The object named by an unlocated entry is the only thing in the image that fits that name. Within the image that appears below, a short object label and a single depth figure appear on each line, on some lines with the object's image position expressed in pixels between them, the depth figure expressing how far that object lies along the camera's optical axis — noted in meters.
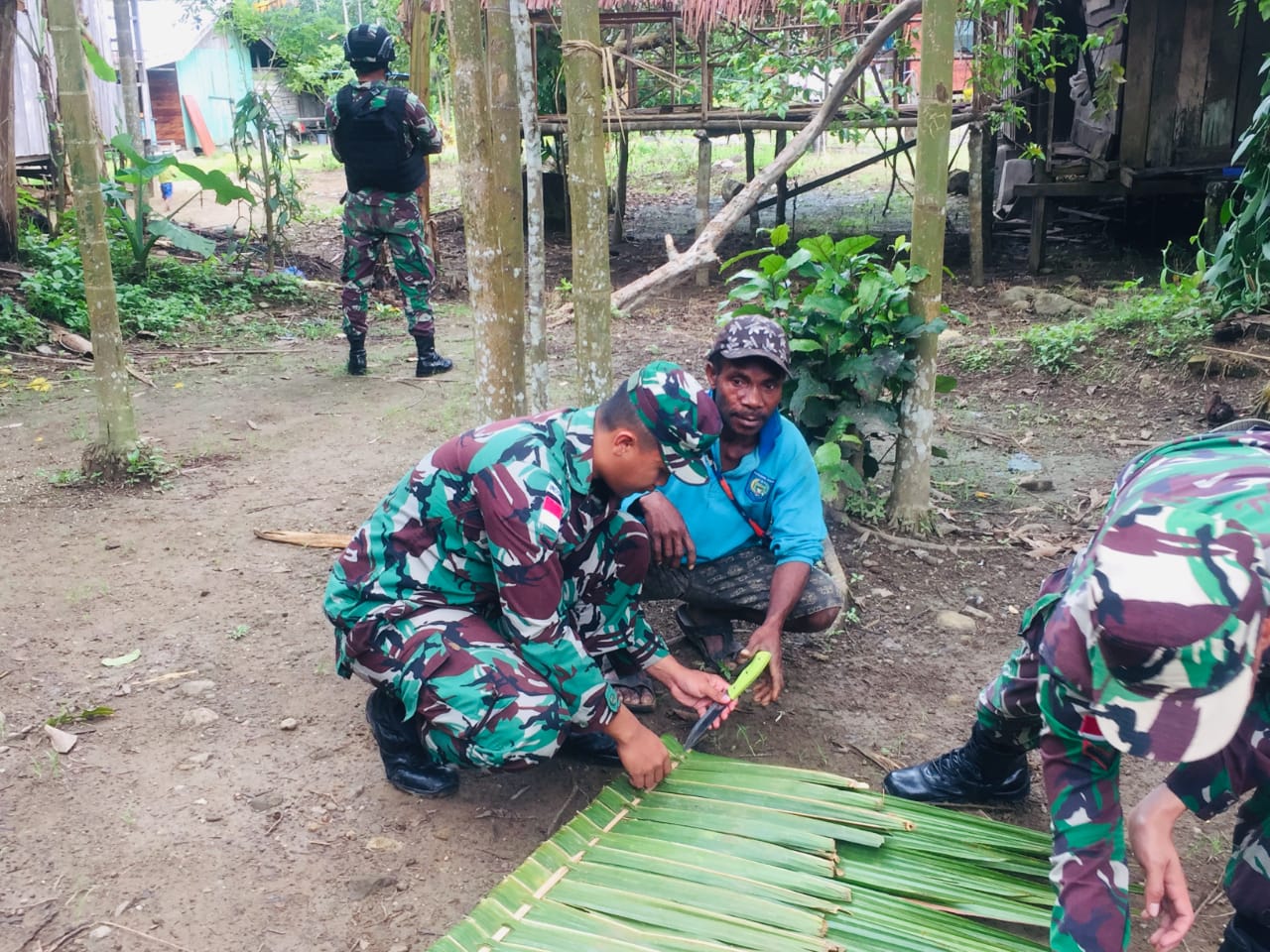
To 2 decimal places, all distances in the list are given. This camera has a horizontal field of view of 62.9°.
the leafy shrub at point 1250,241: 5.98
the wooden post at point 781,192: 10.72
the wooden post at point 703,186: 9.95
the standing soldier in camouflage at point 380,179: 6.37
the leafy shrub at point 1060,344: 6.54
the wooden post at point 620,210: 11.55
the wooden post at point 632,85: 10.19
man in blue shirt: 2.98
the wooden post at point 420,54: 8.53
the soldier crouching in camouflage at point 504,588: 2.31
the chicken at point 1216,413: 3.61
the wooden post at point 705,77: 9.19
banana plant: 8.20
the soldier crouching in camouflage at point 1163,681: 1.41
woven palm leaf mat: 1.96
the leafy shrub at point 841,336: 3.86
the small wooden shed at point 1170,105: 9.09
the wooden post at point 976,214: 9.38
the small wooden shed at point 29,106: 10.16
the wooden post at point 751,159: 10.77
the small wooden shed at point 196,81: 25.50
